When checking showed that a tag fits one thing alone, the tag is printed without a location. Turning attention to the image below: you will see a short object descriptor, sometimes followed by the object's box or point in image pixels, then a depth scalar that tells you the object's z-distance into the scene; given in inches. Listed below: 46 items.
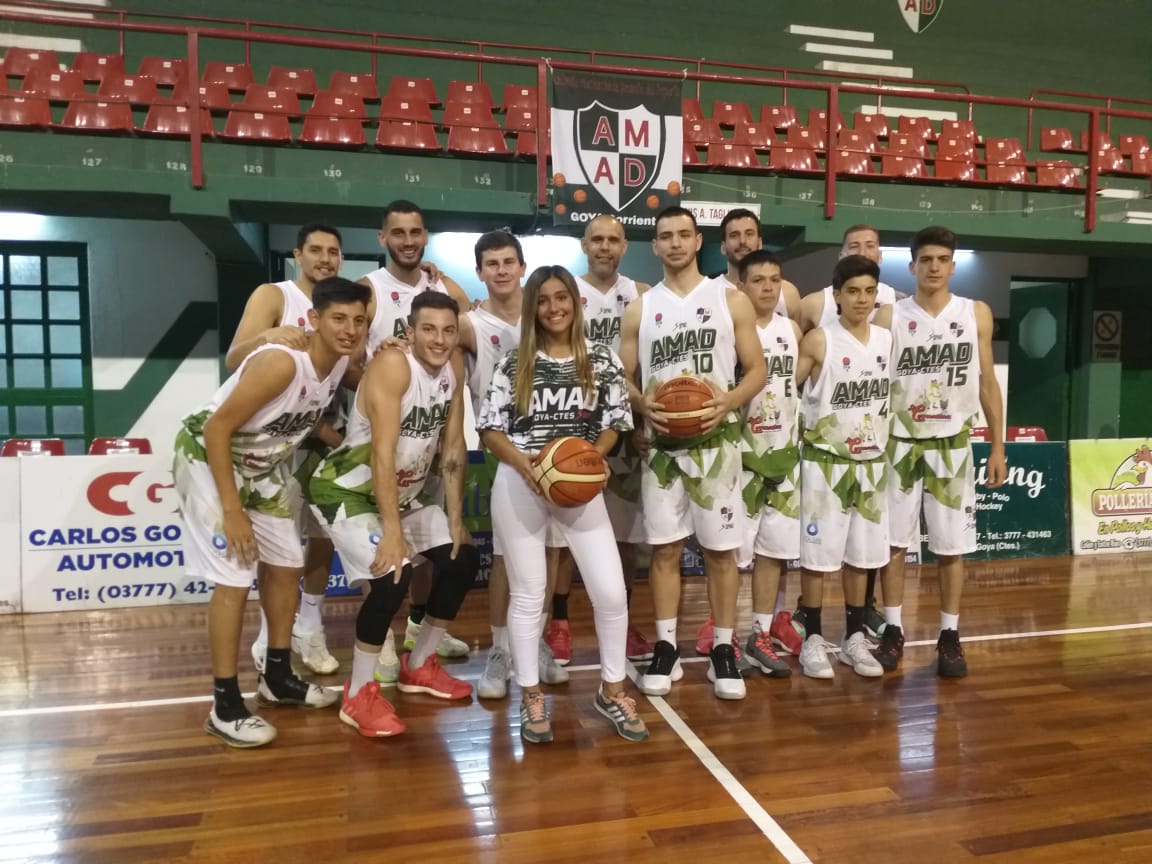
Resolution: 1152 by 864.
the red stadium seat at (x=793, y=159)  290.2
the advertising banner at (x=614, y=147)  217.2
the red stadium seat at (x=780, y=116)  331.6
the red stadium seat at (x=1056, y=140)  364.2
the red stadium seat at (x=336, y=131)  242.4
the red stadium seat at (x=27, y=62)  267.0
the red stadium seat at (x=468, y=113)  272.3
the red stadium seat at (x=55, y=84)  259.3
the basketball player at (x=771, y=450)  126.2
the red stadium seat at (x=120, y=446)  182.9
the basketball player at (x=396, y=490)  102.4
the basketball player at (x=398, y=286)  127.0
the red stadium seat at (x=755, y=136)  296.7
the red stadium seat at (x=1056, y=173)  319.9
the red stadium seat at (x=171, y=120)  235.6
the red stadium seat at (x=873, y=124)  350.0
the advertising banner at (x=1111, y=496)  222.7
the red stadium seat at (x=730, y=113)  335.3
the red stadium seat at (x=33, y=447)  188.3
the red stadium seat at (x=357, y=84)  294.7
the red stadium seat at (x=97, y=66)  271.9
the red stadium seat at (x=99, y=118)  222.7
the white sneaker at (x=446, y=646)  140.7
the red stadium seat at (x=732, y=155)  282.7
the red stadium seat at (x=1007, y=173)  312.3
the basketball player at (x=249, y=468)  97.9
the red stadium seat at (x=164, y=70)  281.1
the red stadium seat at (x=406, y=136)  245.4
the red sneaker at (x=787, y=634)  141.6
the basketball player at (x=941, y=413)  128.0
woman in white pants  99.8
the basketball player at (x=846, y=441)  125.3
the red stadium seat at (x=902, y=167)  288.0
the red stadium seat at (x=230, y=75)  285.3
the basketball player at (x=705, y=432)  114.7
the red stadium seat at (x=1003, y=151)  332.5
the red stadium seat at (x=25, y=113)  219.8
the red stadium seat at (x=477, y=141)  247.7
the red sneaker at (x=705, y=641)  141.5
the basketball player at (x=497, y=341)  118.6
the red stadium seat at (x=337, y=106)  256.3
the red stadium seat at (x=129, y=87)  259.4
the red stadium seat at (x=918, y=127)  347.6
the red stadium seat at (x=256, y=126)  245.3
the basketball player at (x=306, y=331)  122.0
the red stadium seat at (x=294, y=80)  293.6
